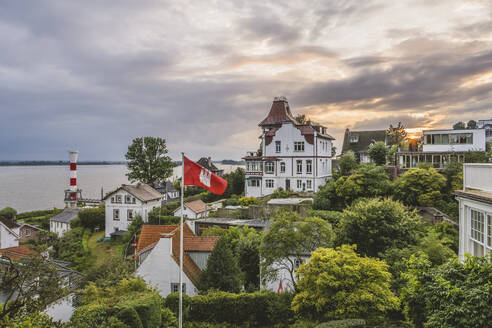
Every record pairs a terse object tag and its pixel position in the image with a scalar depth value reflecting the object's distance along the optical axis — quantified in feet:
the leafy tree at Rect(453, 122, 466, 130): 263.86
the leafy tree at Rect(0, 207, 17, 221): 178.38
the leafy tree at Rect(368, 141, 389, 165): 122.52
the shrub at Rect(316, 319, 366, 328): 35.23
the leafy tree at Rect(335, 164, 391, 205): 91.45
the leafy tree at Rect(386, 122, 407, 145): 178.19
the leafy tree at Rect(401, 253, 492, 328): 18.48
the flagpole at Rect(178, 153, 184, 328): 34.78
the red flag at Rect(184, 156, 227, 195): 37.14
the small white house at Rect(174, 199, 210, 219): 111.14
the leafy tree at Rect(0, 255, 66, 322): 53.26
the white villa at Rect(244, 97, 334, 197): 129.39
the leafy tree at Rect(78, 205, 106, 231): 139.95
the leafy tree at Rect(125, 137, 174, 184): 179.52
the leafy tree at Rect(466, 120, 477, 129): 222.44
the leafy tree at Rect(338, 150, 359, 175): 119.03
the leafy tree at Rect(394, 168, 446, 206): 82.94
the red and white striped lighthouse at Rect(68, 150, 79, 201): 208.13
